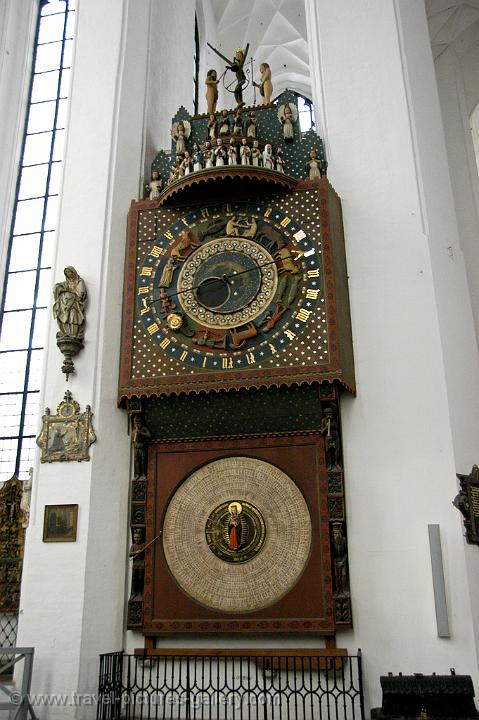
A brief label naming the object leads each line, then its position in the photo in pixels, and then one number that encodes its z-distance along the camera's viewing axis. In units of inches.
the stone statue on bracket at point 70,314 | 333.1
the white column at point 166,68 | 415.2
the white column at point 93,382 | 296.2
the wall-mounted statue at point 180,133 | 382.6
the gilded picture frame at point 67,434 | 319.9
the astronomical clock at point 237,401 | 304.7
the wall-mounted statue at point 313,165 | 356.5
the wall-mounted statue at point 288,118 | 374.3
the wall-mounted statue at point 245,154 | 346.6
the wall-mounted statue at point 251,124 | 378.0
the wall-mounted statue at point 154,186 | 375.0
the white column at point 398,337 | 290.2
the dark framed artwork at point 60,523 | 308.8
